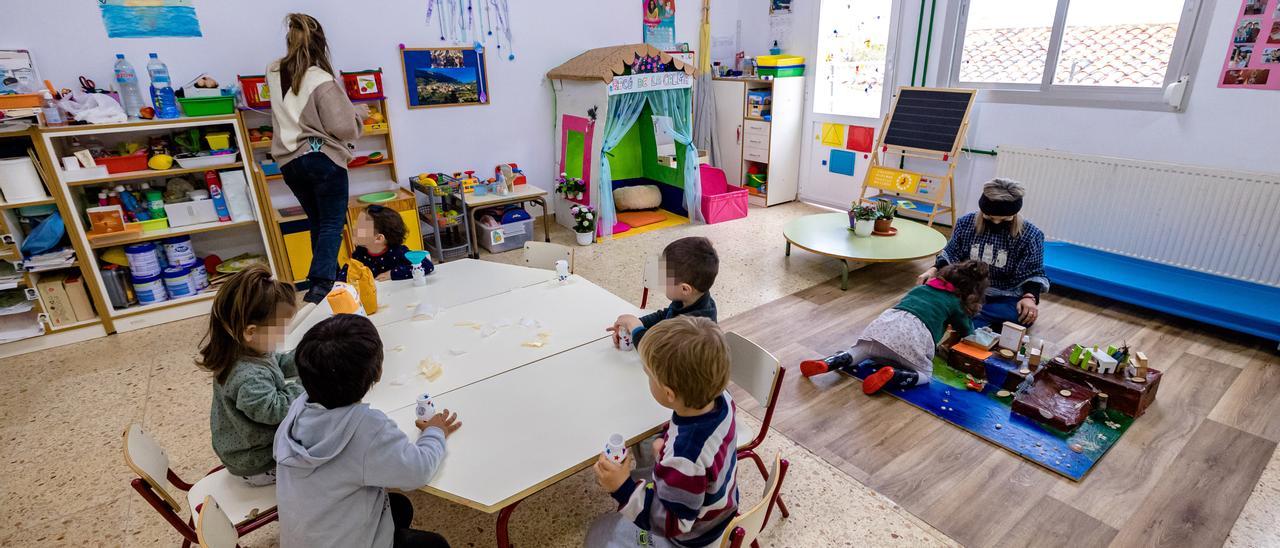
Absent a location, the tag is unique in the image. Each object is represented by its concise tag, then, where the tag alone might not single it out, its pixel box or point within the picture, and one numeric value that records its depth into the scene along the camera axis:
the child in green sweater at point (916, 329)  3.19
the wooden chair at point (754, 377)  2.05
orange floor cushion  6.09
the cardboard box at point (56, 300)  3.79
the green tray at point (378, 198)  4.82
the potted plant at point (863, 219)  4.81
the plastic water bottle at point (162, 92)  3.88
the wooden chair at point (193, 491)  1.71
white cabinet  6.41
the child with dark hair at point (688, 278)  2.23
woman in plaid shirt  3.53
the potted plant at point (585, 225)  5.50
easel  5.21
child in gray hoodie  1.52
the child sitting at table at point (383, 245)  3.11
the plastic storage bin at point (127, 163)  3.86
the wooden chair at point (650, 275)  2.84
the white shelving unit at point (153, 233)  3.74
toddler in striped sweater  1.53
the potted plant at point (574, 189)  5.78
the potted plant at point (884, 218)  4.87
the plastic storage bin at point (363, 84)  4.64
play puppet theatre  5.42
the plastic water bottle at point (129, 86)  3.86
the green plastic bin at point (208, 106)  3.96
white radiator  3.90
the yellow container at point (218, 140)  4.09
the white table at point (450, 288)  2.64
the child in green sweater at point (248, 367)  1.80
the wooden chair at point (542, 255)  3.30
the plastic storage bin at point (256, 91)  4.24
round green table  4.45
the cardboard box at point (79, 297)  3.85
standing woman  3.84
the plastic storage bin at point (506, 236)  5.32
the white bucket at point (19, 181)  3.53
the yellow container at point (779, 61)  6.23
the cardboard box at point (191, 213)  4.09
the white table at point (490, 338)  2.12
